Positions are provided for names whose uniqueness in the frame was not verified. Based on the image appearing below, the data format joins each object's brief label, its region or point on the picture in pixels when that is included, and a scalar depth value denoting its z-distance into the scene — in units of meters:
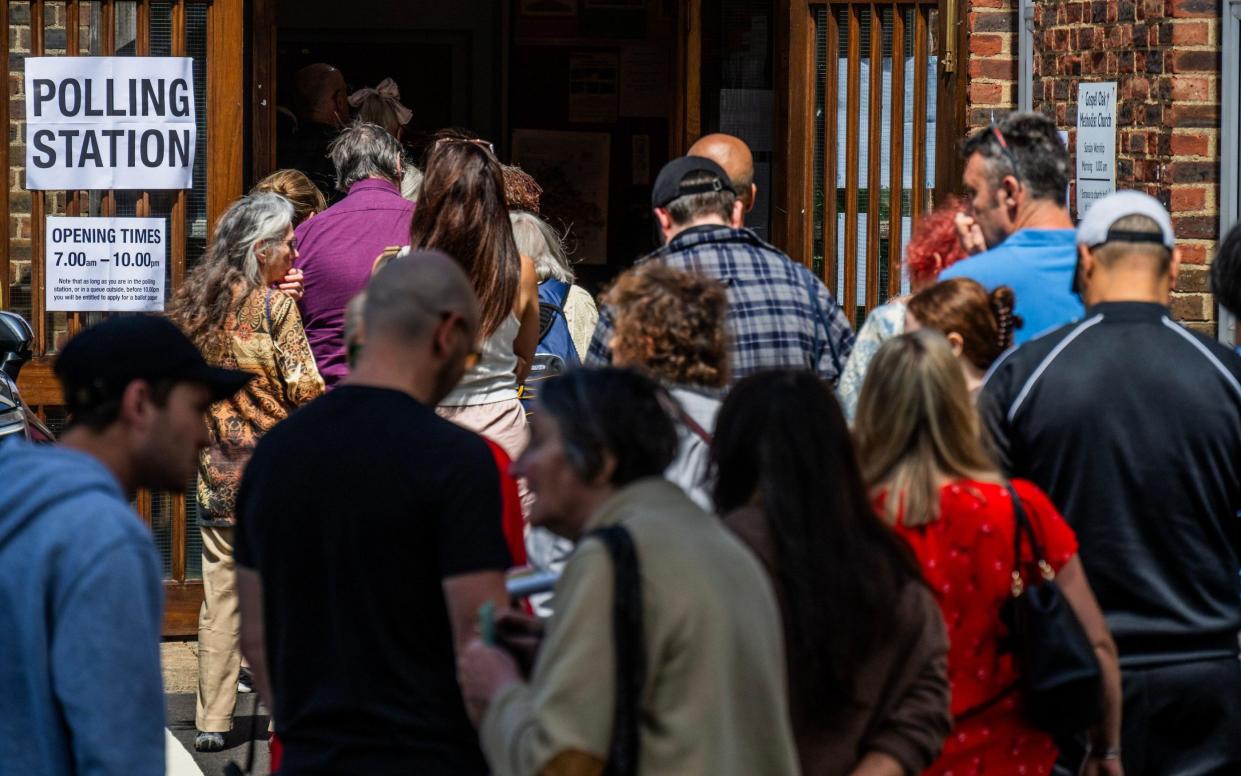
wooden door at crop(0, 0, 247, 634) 14.01
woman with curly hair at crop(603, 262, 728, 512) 7.81
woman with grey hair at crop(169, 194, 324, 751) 11.80
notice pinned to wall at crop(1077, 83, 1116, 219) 12.87
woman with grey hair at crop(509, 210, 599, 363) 13.03
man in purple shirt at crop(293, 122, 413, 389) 12.37
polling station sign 13.87
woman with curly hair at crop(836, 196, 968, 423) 9.98
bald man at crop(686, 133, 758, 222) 11.18
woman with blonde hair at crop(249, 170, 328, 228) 13.59
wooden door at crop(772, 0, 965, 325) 14.64
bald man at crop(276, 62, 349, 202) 17.27
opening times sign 14.01
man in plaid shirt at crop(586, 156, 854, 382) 9.62
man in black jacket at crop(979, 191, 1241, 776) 7.79
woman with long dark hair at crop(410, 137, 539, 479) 10.66
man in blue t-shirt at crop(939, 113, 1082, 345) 8.84
